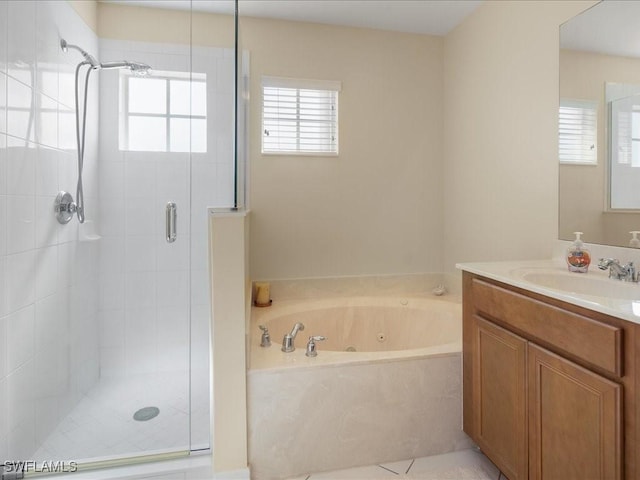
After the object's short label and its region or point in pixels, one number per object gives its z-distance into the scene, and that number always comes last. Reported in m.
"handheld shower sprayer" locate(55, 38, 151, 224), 1.83
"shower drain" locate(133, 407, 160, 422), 1.80
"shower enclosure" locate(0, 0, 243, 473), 1.57
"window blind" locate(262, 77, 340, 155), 2.61
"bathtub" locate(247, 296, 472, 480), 1.59
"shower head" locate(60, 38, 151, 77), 1.84
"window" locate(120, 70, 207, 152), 2.12
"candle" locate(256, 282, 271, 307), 2.49
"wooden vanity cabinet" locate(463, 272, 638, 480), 1.00
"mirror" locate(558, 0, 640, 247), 1.52
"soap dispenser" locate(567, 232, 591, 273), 1.58
